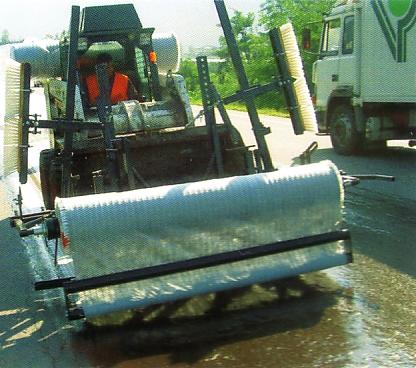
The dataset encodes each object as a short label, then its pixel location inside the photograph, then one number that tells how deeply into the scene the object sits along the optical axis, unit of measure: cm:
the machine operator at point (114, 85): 875
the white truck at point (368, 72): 1267
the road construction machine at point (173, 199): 499
